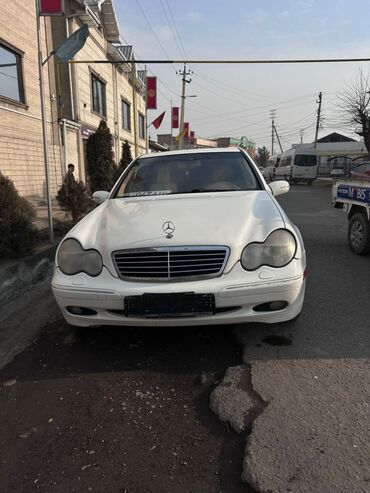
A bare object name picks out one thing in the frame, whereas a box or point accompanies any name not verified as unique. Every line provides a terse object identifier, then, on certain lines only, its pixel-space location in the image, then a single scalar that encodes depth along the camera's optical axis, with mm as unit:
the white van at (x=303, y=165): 32438
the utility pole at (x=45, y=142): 6748
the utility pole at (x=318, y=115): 56503
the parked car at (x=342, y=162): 39075
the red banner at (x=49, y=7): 6418
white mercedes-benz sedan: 3055
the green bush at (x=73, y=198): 8742
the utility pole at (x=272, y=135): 97000
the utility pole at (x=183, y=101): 38100
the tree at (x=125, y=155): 20859
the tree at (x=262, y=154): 101212
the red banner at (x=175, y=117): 38172
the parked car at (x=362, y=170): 12656
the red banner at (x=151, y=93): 23297
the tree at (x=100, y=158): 17203
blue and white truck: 6523
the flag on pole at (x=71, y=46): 6805
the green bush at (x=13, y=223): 5395
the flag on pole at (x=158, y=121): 26412
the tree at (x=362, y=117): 28328
